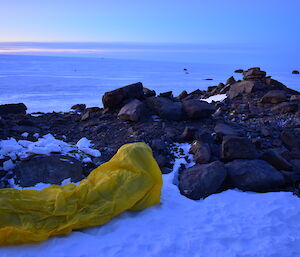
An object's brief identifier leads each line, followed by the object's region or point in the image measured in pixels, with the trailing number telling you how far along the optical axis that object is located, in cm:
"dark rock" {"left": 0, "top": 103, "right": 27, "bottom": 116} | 858
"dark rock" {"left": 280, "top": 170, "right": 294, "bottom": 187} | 430
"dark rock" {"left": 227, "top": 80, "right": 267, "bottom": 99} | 997
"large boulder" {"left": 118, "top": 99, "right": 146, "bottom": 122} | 652
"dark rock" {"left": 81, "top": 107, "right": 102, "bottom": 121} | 766
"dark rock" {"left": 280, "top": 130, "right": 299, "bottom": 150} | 537
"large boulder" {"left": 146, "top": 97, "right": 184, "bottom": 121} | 668
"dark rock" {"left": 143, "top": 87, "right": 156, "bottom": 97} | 770
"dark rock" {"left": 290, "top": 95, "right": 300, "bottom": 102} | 834
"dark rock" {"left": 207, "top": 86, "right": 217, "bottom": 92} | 1306
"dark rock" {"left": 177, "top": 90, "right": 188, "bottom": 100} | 1182
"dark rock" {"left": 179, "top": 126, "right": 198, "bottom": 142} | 568
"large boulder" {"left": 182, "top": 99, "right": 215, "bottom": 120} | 661
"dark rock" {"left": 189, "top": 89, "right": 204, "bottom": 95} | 1255
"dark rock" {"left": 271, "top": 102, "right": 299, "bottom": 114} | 763
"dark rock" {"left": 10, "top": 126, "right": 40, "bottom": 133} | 612
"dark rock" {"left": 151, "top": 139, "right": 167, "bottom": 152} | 521
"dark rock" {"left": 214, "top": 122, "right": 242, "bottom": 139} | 542
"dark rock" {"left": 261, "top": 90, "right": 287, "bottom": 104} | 855
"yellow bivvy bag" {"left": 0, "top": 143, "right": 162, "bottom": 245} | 302
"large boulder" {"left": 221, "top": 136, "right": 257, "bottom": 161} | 464
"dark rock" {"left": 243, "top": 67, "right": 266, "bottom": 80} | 1109
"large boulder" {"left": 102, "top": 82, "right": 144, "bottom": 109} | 729
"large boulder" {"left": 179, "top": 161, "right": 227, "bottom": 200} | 411
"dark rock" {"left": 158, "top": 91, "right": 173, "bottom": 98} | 768
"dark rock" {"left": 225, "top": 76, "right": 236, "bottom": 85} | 1266
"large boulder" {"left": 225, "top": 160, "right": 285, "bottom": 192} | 416
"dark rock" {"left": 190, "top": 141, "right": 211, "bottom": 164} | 479
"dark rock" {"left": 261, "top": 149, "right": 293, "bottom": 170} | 455
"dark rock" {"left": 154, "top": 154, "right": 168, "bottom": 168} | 482
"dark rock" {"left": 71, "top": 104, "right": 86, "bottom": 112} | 994
